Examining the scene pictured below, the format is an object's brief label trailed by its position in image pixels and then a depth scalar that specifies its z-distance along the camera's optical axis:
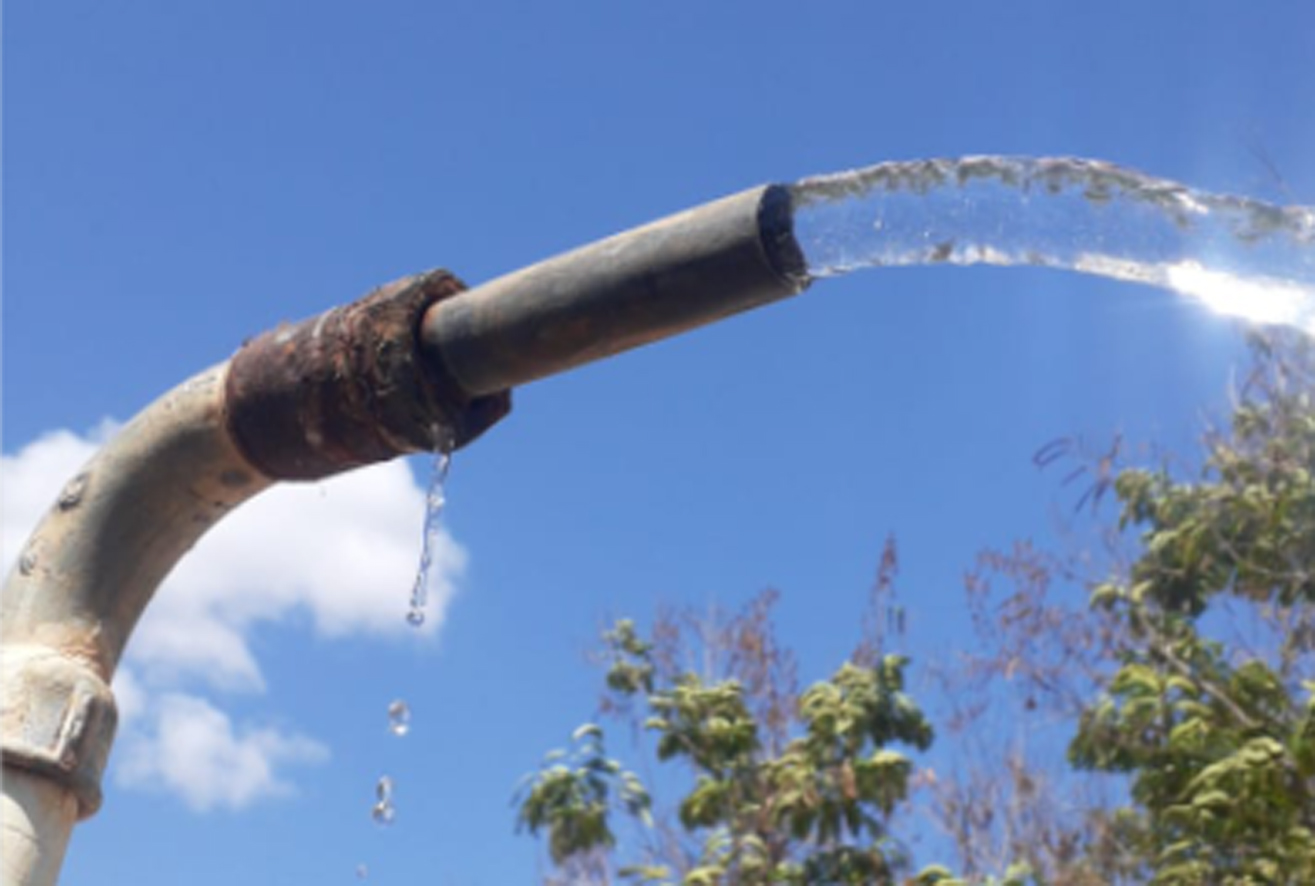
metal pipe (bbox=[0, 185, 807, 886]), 1.62
